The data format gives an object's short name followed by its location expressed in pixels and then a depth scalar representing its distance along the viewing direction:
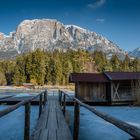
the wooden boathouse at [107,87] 14.25
